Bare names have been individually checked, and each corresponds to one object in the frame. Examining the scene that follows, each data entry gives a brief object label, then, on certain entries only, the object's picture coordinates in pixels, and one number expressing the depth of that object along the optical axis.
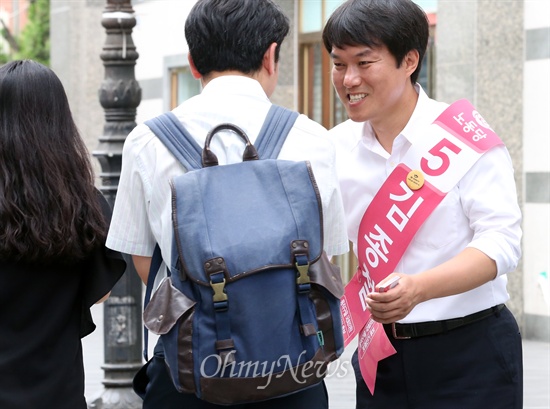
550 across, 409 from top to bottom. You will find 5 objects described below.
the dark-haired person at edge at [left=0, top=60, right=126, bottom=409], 7.32
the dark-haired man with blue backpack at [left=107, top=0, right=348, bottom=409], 6.35
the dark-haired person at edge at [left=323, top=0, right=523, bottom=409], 7.25
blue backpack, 6.07
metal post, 14.78
